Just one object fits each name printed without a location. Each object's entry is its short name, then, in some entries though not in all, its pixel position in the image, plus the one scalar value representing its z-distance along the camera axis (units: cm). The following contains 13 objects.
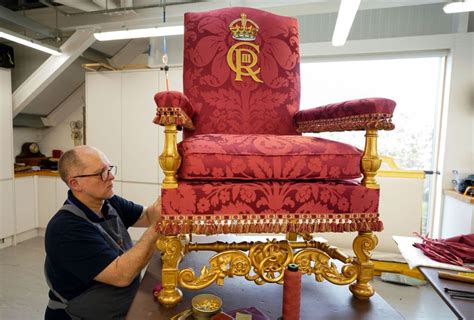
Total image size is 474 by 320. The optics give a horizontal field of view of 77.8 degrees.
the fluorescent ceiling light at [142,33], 231
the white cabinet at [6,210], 311
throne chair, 89
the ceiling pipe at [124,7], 280
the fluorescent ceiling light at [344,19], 168
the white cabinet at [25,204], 332
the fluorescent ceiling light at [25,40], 247
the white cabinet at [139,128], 321
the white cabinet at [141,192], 326
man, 107
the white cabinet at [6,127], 309
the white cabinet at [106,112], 329
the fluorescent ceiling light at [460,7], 182
